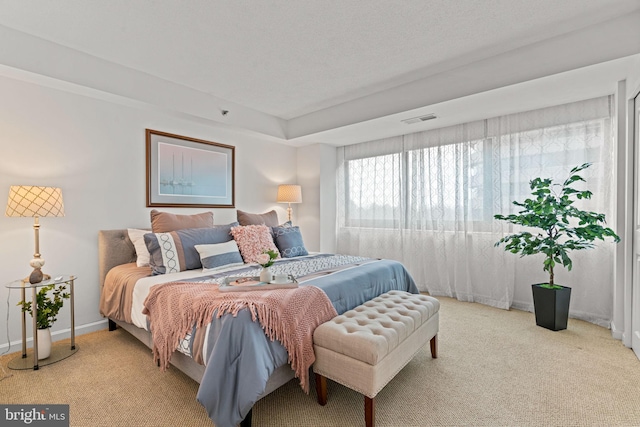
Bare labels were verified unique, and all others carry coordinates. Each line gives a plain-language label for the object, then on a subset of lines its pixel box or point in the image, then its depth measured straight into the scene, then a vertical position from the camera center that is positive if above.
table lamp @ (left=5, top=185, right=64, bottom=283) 2.33 +0.04
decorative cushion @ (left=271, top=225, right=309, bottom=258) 3.56 -0.39
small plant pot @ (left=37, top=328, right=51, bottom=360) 2.42 -1.06
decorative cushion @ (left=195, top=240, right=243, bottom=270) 2.85 -0.44
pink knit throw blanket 1.77 -0.65
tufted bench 1.67 -0.81
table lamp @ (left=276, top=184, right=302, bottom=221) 4.76 +0.24
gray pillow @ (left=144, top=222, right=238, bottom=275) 2.73 -0.36
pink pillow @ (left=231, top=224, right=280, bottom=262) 3.20 -0.34
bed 1.58 -0.71
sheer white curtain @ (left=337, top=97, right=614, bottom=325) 3.18 +0.17
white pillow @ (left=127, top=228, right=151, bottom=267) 2.95 -0.37
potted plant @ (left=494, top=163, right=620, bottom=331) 2.90 -0.30
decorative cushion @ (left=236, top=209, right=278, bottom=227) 3.92 -0.13
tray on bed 2.07 -0.53
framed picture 3.49 +0.47
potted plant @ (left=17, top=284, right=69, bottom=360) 2.39 -0.83
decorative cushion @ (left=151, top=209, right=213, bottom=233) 3.16 -0.13
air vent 3.65 +1.10
